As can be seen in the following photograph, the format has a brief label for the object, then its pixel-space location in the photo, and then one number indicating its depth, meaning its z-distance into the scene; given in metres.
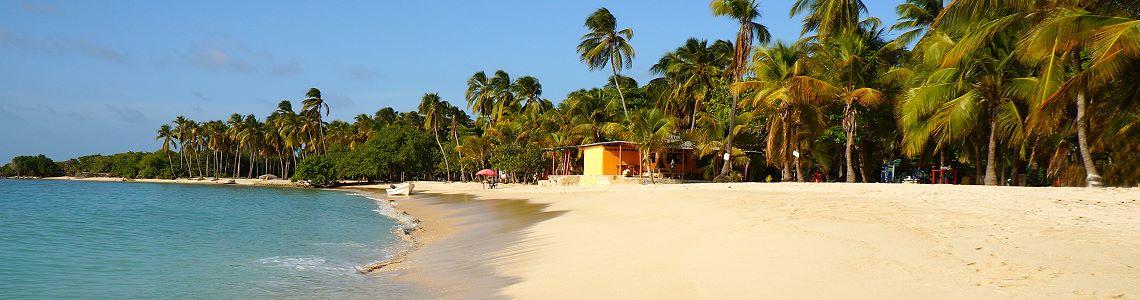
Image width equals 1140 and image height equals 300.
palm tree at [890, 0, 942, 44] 29.75
